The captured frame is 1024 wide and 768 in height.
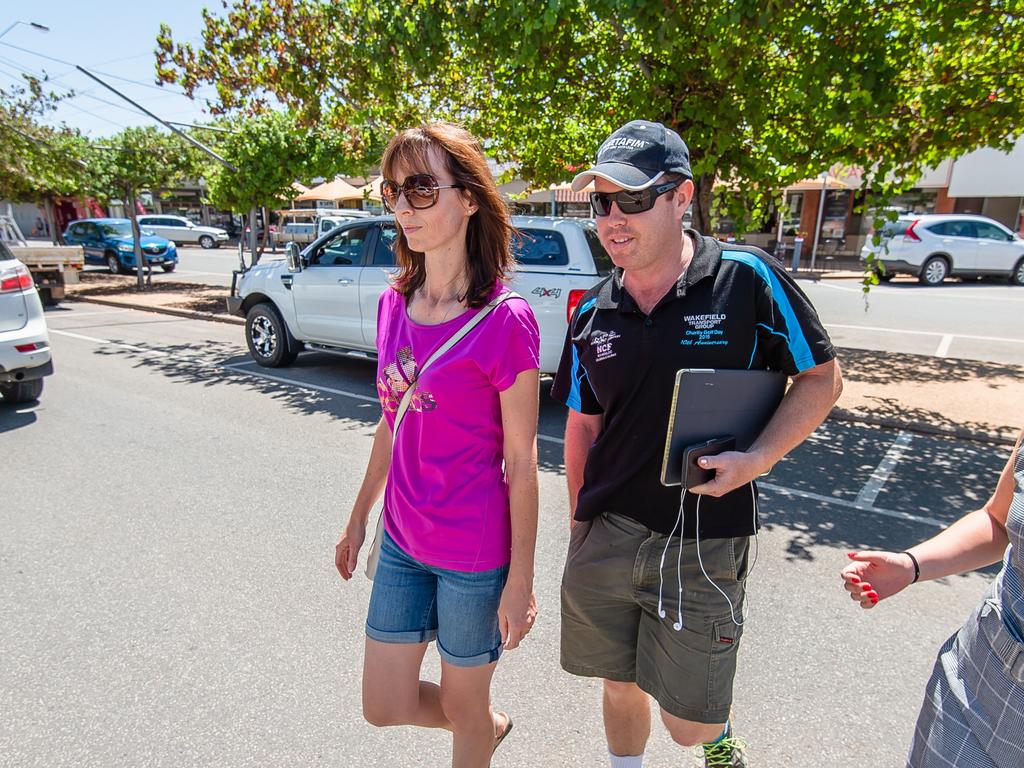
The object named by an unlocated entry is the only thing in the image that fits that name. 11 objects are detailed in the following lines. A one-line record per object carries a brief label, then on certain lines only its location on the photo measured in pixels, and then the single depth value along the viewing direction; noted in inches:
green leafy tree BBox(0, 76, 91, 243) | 657.4
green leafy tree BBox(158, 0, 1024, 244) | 208.8
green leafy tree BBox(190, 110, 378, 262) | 502.9
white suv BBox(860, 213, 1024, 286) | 709.9
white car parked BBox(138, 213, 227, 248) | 1401.3
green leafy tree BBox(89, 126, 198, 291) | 664.4
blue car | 855.1
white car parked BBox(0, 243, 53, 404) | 225.6
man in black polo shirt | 67.6
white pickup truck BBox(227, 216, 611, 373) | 244.2
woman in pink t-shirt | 69.7
